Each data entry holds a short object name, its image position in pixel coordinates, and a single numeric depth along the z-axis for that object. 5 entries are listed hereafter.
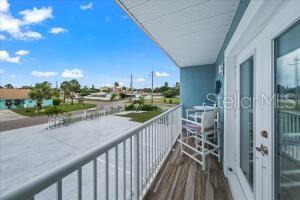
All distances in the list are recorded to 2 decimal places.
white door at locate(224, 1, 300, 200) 0.63
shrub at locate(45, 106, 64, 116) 9.65
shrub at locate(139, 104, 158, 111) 11.21
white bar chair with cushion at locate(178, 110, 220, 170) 1.75
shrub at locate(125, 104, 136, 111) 13.19
